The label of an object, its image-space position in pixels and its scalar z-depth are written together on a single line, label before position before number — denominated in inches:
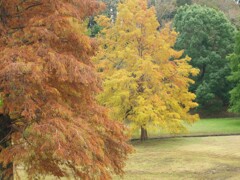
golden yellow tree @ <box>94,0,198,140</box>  915.4
